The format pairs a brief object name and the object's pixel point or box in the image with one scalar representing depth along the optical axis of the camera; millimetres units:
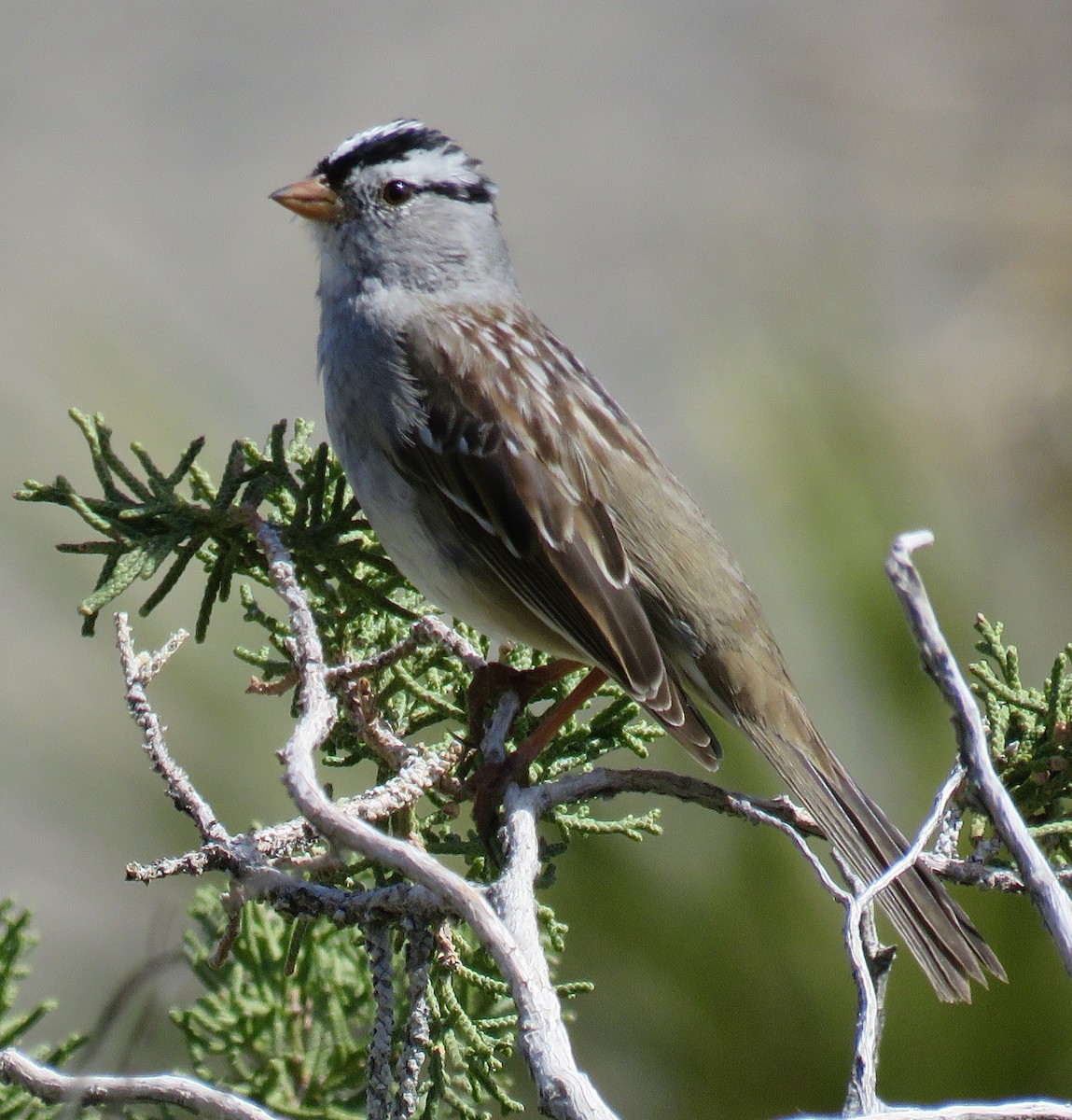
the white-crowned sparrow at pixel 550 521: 4173
